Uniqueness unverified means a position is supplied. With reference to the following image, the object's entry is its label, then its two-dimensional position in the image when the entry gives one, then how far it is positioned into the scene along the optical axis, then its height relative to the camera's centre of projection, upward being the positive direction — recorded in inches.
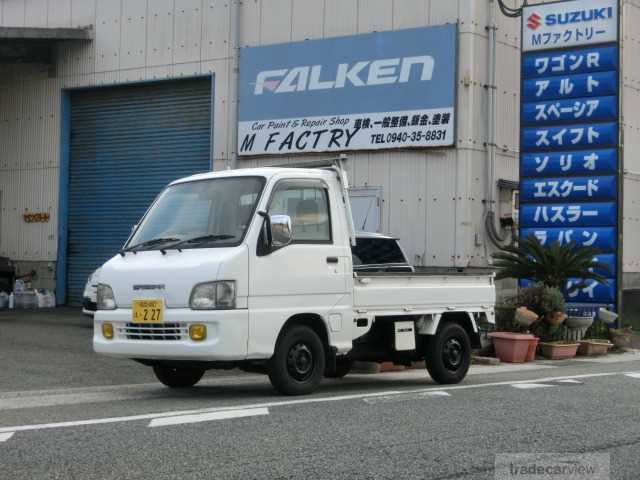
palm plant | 722.8 +6.0
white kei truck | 374.3 -8.4
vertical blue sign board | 781.3 +107.8
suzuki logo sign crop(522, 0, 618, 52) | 788.6 +190.1
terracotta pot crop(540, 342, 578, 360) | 682.2 -51.4
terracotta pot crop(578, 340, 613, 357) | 719.7 -52.0
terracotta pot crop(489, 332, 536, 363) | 637.9 -45.6
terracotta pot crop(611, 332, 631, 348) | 754.2 -47.1
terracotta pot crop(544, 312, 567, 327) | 689.6 -30.5
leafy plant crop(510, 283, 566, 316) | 690.2 -18.6
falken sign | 824.9 +144.4
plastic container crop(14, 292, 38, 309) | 989.2 -36.6
